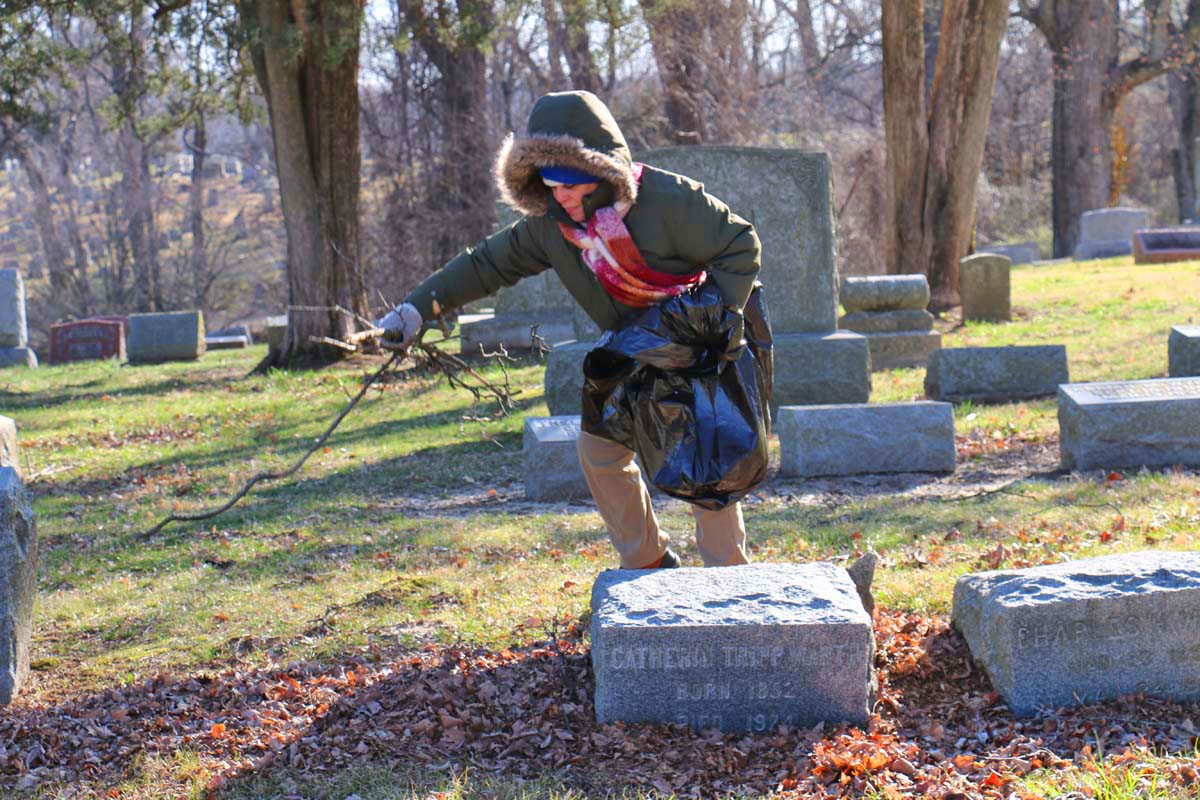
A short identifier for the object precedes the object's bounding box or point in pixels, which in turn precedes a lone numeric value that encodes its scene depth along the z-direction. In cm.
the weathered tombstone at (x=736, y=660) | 390
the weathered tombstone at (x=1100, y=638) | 403
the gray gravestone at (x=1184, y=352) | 971
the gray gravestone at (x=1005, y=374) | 1066
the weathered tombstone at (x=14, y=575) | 452
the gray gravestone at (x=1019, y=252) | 2959
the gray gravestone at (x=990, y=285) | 1600
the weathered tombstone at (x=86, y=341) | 2105
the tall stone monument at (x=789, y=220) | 1058
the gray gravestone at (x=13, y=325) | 2014
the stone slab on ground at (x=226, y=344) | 2350
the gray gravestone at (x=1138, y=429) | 779
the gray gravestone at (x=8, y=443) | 900
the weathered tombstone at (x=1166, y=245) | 2142
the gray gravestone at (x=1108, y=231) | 2622
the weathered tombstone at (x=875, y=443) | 841
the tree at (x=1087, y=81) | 2839
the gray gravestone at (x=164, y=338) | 1961
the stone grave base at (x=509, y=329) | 1557
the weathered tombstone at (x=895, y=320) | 1334
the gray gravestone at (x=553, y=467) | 819
